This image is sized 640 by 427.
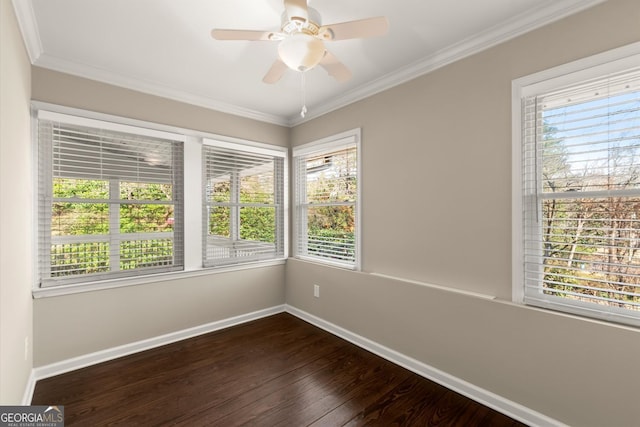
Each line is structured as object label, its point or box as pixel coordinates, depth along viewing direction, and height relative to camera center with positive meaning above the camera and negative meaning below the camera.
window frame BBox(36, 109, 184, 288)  2.41 +0.17
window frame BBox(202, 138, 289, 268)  3.31 +0.09
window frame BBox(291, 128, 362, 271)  3.06 +0.28
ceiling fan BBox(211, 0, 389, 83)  1.52 +0.98
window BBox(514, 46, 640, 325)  1.63 +0.11
